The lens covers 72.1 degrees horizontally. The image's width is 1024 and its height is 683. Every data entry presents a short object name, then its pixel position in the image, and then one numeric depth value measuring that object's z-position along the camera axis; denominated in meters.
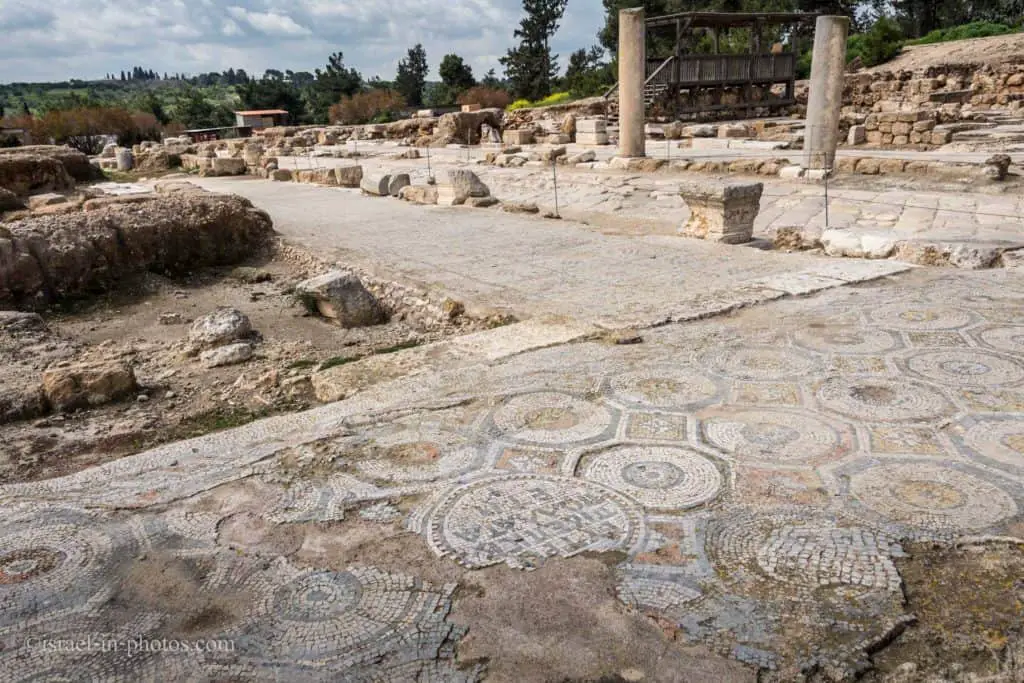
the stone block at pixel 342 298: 5.96
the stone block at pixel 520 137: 19.88
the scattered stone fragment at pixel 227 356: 5.00
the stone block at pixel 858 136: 13.93
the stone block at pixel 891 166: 9.99
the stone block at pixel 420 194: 11.57
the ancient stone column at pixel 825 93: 10.06
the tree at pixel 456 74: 44.12
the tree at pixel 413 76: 55.38
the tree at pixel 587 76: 31.42
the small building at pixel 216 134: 33.22
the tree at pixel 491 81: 54.50
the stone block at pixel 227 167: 18.77
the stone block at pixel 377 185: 12.87
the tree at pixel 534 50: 45.66
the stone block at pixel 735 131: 16.62
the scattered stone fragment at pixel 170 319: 6.25
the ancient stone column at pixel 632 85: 12.96
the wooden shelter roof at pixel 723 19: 19.14
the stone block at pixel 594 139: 17.44
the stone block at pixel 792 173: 10.37
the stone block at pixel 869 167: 10.25
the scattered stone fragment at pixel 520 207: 10.12
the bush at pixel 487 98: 34.59
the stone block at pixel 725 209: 7.06
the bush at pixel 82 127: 30.30
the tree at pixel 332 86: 51.34
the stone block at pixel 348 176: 14.53
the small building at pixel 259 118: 42.44
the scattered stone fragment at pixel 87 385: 4.16
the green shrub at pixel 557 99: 30.90
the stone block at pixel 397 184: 12.79
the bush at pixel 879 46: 25.11
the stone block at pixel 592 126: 17.45
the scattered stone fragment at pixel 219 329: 5.25
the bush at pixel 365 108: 36.66
